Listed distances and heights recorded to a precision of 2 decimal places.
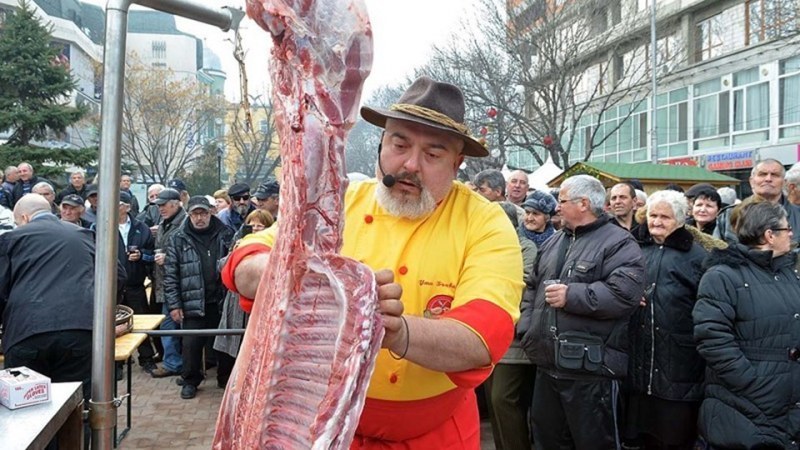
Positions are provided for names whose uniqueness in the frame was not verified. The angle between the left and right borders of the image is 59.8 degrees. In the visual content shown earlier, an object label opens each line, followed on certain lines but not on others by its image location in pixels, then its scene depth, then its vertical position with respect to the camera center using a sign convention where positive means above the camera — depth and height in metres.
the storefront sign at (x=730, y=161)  24.89 +2.72
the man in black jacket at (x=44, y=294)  4.58 -0.46
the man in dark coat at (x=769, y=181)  5.48 +0.42
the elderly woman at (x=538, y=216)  5.93 +0.13
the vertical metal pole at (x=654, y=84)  22.82 +5.14
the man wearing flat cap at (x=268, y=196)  7.55 +0.34
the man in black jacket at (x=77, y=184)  11.62 +0.69
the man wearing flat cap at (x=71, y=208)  7.62 +0.18
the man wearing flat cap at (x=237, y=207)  9.66 +0.29
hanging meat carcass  1.29 -0.08
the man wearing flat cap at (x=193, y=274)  7.38 -0.51
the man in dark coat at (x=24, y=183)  11.17 +0.67
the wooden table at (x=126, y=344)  4.47 -0.81
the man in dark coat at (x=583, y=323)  4.23 -0.57
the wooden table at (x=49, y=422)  1.73 -0.53
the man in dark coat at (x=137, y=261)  8.38 -0.44
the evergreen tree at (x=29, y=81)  23.36 +4.89
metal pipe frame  1.68 +0.17
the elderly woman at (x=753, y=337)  3.84 -0.58
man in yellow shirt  1.93 -0.06
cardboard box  1.95 -0.47
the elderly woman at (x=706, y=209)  6.33 +0.23
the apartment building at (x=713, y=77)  23.38 +5.82
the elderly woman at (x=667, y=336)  4.54 -0.68
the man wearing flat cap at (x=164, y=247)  8.32 -0.29
